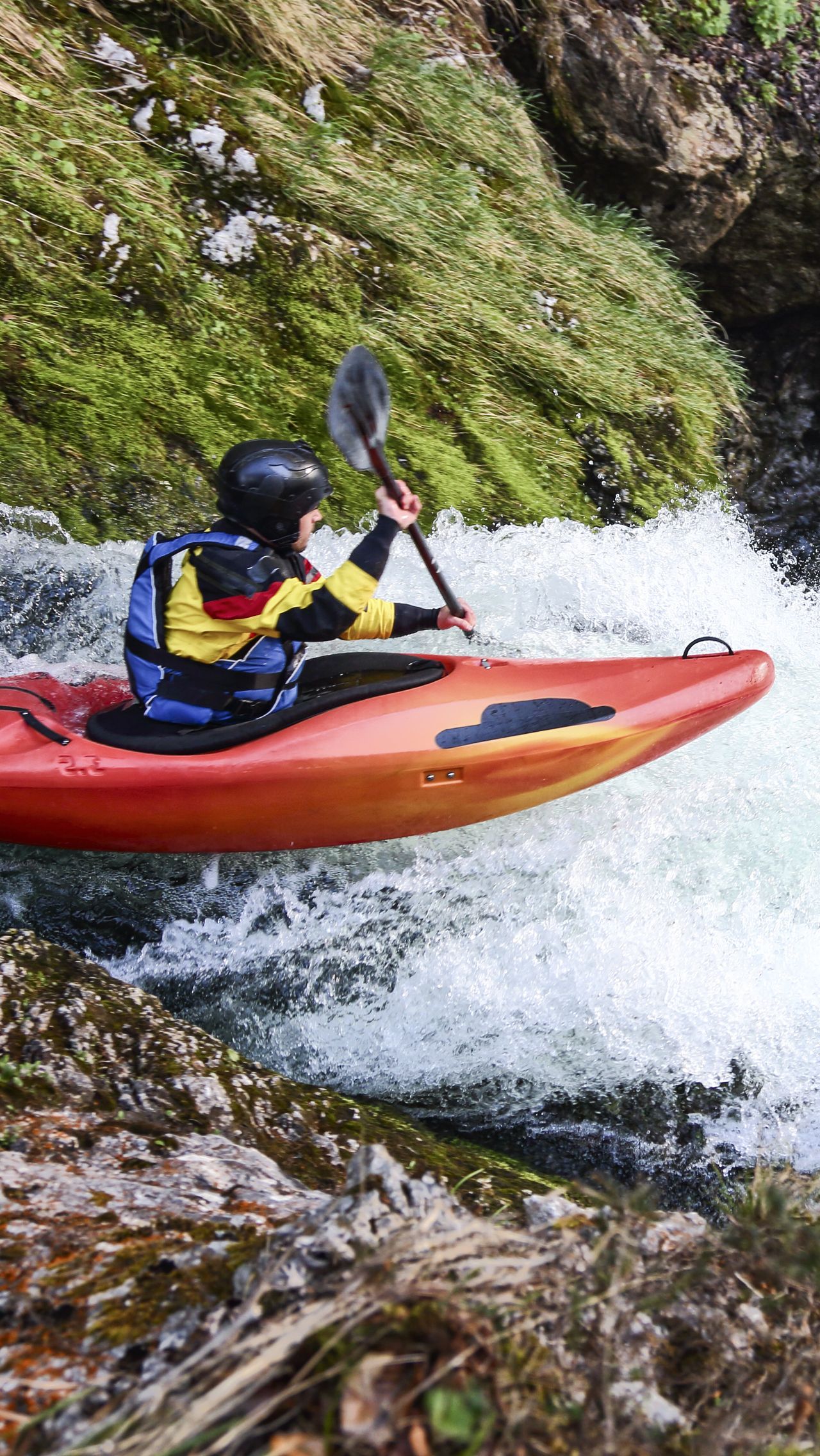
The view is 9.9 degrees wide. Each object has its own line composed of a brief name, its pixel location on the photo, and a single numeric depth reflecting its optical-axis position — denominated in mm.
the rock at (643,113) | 13016
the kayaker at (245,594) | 11126
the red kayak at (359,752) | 11294
